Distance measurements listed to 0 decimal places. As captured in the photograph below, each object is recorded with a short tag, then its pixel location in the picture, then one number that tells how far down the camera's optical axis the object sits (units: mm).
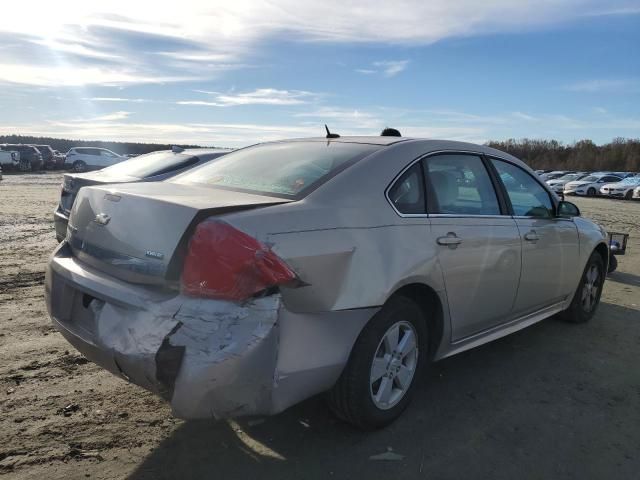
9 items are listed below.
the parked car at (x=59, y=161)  40975
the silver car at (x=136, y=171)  6613
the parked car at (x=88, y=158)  36750
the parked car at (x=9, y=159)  34906
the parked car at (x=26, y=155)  36594
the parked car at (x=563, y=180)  38362
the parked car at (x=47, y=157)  40031
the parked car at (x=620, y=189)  33094
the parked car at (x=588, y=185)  35844
